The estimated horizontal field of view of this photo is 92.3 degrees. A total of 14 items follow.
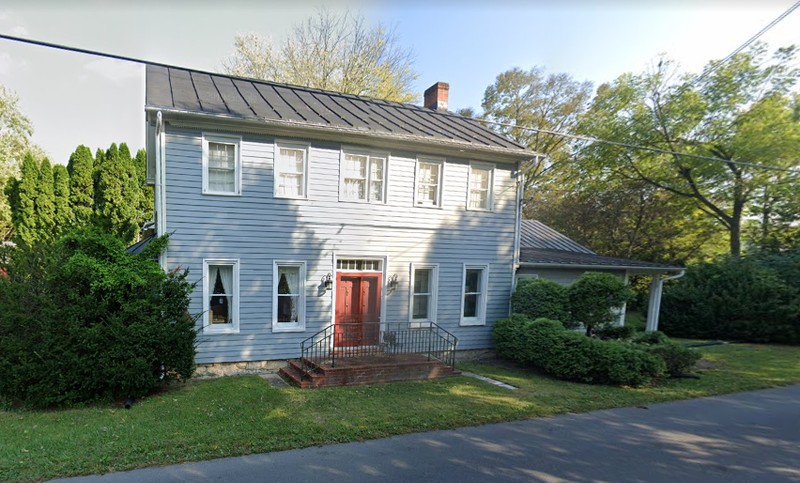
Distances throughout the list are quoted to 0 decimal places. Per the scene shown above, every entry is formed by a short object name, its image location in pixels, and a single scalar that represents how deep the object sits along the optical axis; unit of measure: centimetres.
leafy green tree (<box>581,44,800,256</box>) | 1833
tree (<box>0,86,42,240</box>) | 2236
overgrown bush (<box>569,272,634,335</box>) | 1015
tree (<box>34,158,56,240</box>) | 1661
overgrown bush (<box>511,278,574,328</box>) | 1091
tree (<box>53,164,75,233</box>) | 1706
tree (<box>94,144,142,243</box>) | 1823
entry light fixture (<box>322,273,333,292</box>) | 983
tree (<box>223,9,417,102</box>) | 2139
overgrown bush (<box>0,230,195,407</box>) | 651
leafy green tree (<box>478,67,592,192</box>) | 2644
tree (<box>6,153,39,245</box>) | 1636
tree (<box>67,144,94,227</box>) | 1778
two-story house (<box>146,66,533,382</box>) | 875
